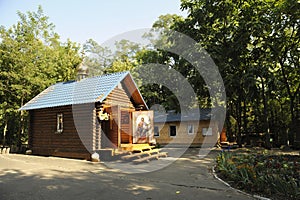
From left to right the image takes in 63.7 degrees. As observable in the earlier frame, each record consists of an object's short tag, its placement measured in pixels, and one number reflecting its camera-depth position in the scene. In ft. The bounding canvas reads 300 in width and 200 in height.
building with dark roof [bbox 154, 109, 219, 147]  88.22
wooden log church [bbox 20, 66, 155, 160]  44.52
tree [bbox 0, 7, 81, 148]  69.46
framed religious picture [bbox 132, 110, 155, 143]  48.73
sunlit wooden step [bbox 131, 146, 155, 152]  43.82
